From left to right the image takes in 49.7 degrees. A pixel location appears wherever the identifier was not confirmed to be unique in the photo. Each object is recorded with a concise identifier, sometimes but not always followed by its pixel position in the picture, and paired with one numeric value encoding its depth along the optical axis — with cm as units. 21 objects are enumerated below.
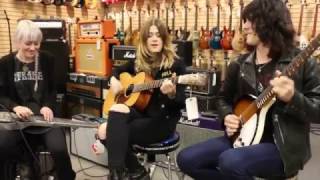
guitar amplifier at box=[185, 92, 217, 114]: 281
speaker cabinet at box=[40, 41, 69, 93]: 360
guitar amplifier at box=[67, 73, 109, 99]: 336
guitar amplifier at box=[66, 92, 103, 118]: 343
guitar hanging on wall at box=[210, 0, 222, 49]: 336
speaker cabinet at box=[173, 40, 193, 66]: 314
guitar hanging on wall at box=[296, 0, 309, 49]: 280
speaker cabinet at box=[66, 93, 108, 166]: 315
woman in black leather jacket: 146
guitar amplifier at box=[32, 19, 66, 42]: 356
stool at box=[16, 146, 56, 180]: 223
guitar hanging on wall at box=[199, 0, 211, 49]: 346
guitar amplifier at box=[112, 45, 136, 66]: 313
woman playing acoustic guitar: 193
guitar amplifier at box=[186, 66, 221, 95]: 281
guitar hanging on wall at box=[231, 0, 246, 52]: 312
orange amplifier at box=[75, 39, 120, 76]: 342
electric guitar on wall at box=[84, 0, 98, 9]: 449
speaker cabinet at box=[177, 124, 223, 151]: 268
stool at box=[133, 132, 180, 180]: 195
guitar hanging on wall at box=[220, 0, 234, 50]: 327
